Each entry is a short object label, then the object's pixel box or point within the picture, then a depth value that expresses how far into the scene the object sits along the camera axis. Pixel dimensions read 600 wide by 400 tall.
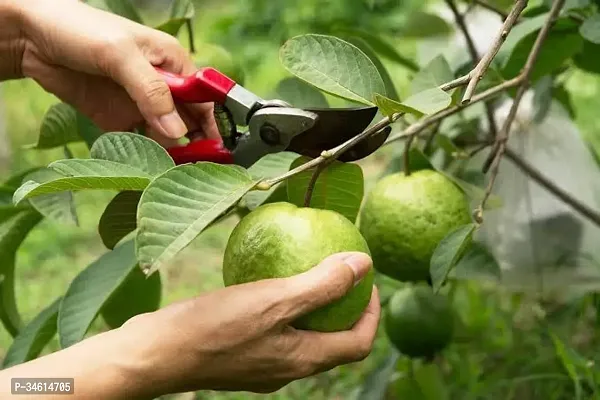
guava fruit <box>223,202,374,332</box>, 0.63
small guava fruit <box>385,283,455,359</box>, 0.95
